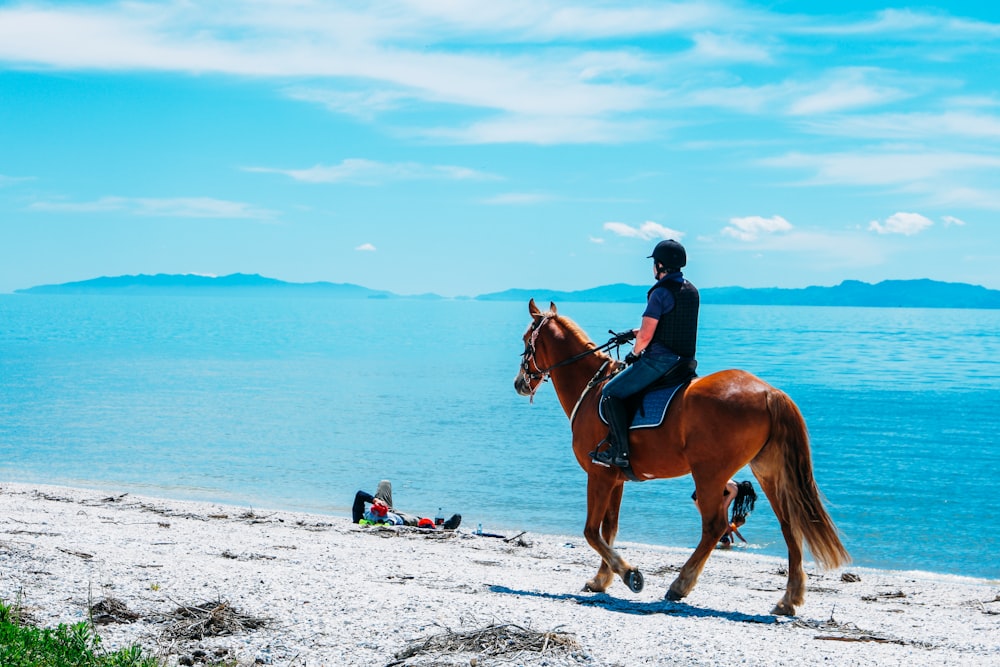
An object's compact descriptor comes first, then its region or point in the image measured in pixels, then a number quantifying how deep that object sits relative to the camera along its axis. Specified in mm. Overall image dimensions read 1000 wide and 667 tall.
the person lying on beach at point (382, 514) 15849
